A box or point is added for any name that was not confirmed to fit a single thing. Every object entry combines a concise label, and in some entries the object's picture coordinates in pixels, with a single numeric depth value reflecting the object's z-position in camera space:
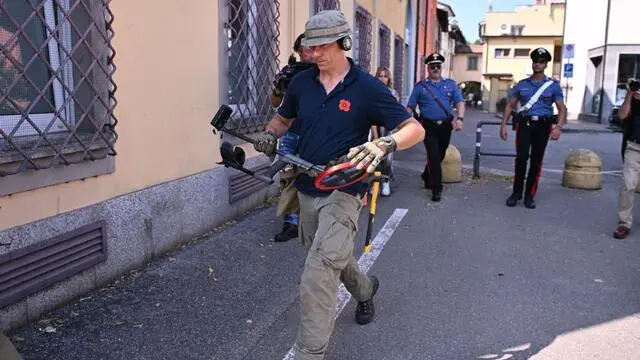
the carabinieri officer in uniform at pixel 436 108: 7.51
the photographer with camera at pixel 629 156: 5.61
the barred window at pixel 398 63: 18.11
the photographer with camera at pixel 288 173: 3.26
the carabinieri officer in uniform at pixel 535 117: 6.84
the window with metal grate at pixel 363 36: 12.20
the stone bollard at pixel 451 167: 8.89
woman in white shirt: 7.35
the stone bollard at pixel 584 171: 8.45
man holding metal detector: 2.88
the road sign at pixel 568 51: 21.42
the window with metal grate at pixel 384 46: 15.05
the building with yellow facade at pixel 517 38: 50.88
